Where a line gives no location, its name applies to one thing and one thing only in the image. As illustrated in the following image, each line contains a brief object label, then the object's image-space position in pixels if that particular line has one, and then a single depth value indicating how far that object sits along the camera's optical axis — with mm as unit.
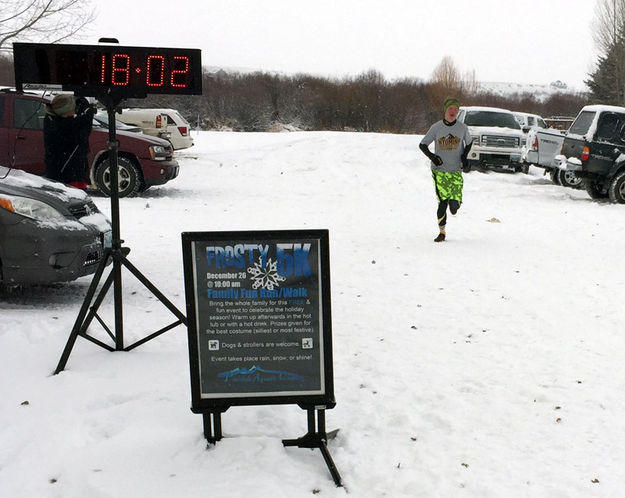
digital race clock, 4512
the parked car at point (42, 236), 6027
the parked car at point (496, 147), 21000
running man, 9898
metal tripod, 4785
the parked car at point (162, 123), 22000
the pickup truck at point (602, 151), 15039
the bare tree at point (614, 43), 46125
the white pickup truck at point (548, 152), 18453
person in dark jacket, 7848
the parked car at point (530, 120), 27791
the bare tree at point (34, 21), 19844
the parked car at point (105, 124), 14188
